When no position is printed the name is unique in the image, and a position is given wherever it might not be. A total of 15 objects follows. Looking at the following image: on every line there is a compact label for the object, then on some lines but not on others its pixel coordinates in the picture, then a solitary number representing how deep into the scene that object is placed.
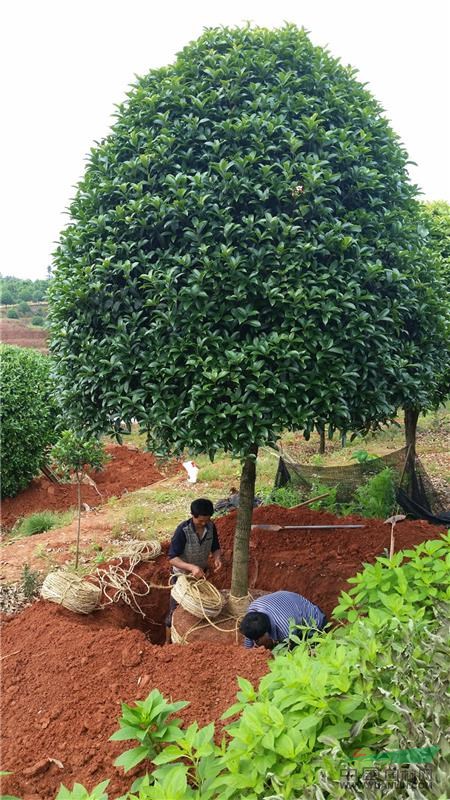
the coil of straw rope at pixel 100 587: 5.34
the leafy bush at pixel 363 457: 9.46
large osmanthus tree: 3.92
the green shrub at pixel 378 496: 8.12
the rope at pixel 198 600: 4.96
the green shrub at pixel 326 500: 8.52
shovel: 6.92
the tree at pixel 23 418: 11.59
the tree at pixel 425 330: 4.46
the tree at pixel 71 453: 7.38
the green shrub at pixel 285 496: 8.93
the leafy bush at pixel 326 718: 1.73
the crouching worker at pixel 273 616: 4.52
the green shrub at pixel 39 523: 10.20
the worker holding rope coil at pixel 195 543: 5.44
